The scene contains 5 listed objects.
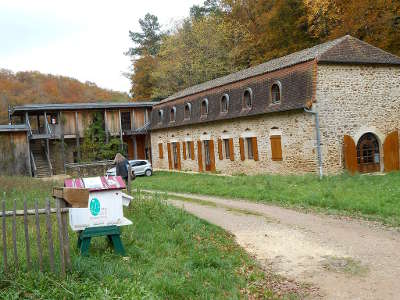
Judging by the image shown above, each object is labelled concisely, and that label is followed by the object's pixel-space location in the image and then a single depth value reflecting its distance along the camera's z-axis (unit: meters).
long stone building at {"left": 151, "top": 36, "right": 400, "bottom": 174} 17.64
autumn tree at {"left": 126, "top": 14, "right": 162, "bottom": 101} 51.78
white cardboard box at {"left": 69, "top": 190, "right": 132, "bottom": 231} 6.36
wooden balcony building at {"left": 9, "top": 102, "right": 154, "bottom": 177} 30.73
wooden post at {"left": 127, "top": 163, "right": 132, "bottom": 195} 11.78
